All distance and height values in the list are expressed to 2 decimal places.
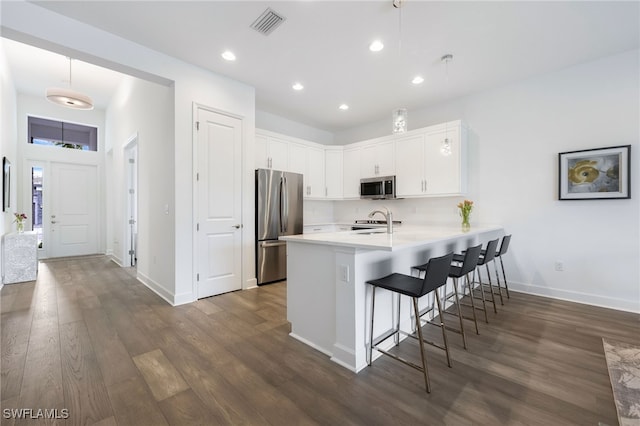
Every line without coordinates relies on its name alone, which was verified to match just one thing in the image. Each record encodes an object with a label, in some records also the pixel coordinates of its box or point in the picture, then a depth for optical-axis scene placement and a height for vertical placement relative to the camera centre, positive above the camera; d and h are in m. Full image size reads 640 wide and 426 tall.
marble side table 4.14 -0.76
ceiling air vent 2.49 +1.84
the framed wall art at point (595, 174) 3.10 +0.46
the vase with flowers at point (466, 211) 3.78 -0.01
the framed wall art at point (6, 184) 4.06 +0.43
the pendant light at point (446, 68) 3.16 +1.84
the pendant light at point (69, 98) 3.98 +1.76
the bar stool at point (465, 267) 2.33 -0.52
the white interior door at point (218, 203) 3.50 +0.09
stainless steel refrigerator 4.11 -0.13
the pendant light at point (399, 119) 2.88 +1.01
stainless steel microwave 4.80 +0.43
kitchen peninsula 1.97 -0.62
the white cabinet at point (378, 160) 4.88 +0.97
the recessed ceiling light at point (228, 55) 3.12 +1.86
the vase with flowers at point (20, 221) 4.53 -0.20
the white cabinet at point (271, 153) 4.66 +1.05
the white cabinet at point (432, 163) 4.04 +0.77
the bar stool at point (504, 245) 3.26 -0.43
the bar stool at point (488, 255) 2.88 -0.50
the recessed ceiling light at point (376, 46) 2.87 +1.83
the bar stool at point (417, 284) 1.78 -0.55
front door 6.32 +0.00
